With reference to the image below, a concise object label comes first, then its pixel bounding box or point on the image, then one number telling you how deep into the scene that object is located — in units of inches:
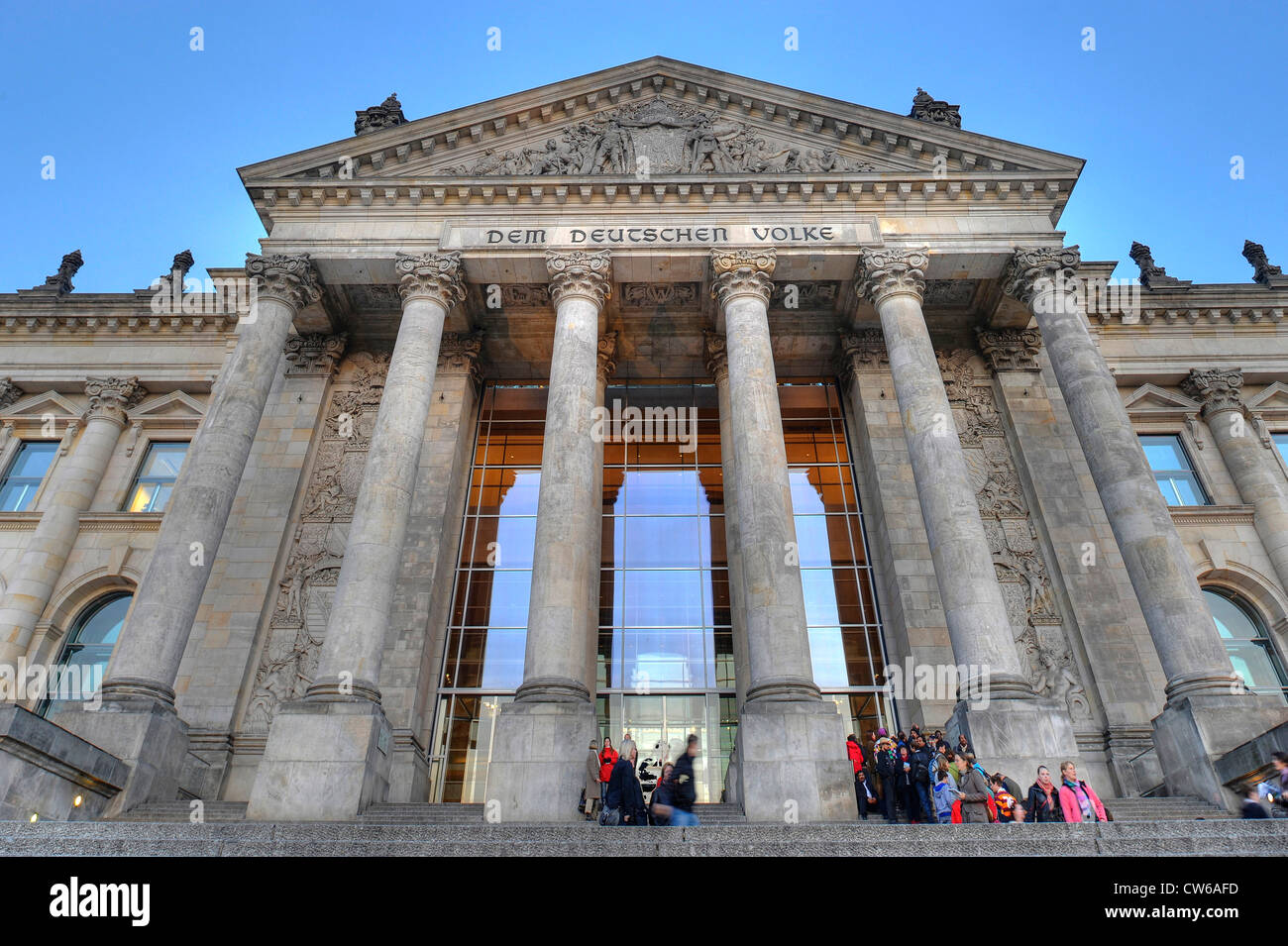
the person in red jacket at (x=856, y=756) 570.9
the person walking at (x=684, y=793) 443.2
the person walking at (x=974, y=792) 442.9
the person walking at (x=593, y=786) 566.6
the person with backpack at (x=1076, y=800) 438.0
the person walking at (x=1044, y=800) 454.6
